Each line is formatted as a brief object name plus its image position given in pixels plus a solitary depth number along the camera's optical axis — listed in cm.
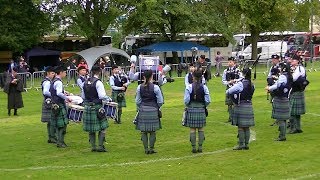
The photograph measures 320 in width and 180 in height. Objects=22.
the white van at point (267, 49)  4700
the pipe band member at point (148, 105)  1063
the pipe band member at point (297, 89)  1269
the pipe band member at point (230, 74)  1408
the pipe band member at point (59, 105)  1178
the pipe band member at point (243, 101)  1086
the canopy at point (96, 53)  3359
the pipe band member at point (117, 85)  1476
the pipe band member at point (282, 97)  1170
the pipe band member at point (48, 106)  1213
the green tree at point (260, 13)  4369
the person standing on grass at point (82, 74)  1320
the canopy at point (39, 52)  3869
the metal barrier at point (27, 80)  2652
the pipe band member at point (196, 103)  1064
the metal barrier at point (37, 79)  2714
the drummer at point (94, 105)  1087
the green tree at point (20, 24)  3425
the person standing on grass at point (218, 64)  3418
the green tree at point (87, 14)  3584
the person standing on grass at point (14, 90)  1784
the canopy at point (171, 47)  4109
